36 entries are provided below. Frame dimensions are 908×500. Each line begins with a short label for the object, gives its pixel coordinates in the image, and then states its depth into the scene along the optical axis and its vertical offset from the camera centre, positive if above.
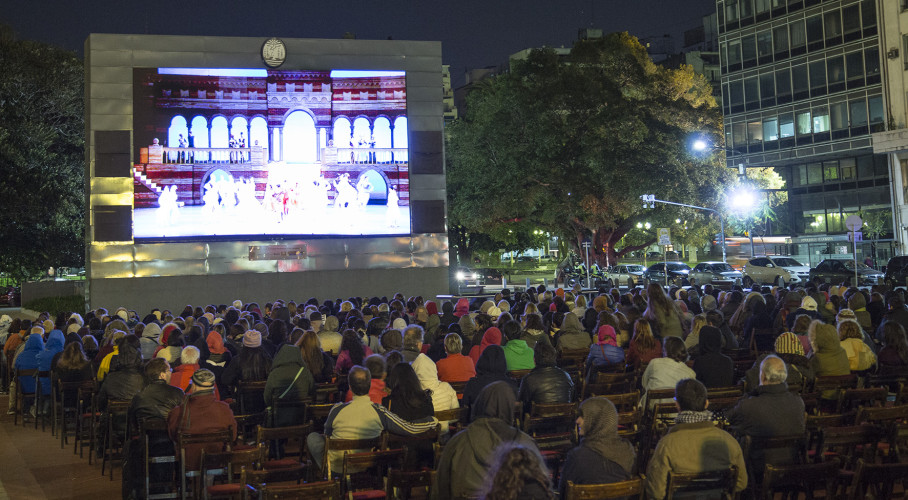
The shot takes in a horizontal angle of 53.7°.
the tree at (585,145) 44.50 +7.36
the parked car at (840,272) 35.59 +0.22
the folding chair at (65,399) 11.60 -1.26
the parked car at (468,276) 45.78 +0.81
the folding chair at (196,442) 7.23 -1.15
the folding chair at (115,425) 9.47 -1.29
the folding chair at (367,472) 6.43 -1.40
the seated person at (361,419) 7.18 -1.00
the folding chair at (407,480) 6.04 -1.26
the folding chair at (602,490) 5.16 -1.18
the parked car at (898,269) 31.12 +0.22
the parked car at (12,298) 43.38 +0.51
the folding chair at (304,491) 5.41 -1.18
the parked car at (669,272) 43.09 +0.61
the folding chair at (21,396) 13.58 -1.35
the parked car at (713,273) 41.46 +0.43
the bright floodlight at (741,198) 47.16 +4.37
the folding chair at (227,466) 6.87 -1.34
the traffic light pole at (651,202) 42.92 +4.09
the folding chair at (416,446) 7.13 -1.23
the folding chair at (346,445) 6.82 -1.16
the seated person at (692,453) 5.74 -1.10
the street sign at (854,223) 24.69 +1.51
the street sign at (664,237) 29.17 +1.53
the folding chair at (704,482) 5.62 -1.26
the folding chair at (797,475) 5.64 -1.24
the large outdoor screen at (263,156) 25.75 +4.16
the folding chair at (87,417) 10.69 -1.38
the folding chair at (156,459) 7.80 -1.37
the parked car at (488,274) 56.35 +1.04
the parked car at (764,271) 40.88 +0.42
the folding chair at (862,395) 8.01 -1.06
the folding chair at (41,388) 12.91 -1.19
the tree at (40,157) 32.31 +5.55
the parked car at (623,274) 46.84 +0.63
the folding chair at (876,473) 5.60 -1.24
